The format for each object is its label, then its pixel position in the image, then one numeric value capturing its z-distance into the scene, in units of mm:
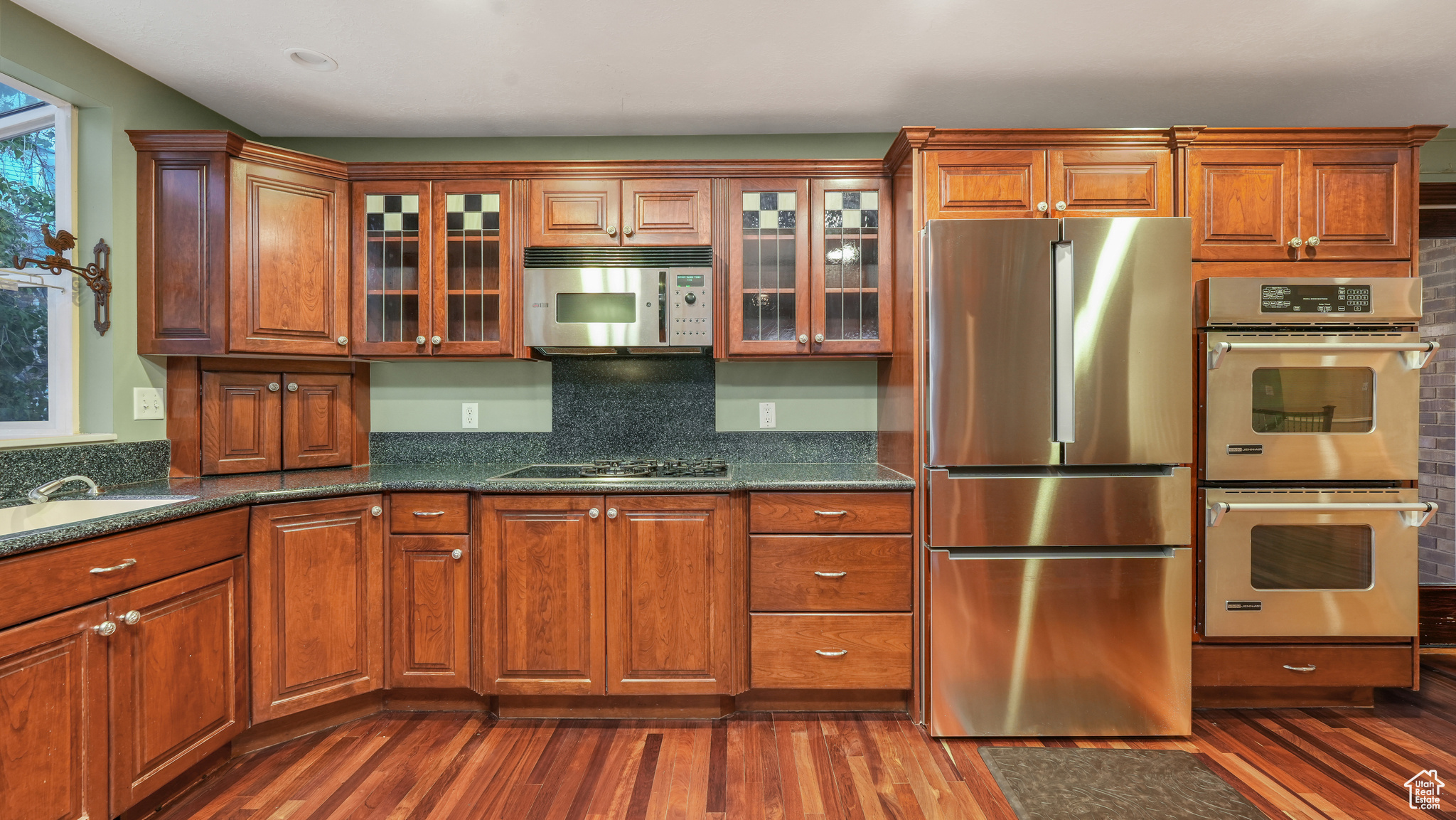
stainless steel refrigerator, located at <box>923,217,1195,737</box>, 2080
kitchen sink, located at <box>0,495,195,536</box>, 1772
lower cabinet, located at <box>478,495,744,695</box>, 2250
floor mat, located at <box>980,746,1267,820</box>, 1742
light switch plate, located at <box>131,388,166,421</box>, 2287
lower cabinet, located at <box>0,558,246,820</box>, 1401
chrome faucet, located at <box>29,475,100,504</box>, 1792
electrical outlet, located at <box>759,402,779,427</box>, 2857
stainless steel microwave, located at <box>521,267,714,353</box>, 2473
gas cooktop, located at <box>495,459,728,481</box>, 2447
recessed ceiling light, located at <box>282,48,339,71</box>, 2160
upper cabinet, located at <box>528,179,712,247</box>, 2543
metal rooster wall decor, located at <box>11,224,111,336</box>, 2064
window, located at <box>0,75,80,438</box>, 2041
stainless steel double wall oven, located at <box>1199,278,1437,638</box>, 2178
